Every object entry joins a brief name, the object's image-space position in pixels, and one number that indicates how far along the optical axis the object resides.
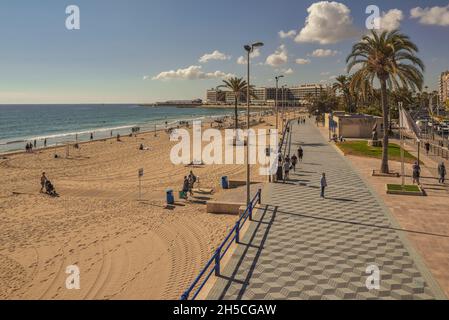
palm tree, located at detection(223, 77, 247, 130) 47.91
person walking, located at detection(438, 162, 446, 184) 20.34
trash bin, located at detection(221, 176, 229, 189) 22.25
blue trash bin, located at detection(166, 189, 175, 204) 19.56
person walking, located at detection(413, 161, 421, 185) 19.59
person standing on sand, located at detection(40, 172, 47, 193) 23.28
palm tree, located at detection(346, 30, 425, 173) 21.55
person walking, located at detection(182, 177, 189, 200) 20.42
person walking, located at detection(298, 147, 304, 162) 27.72
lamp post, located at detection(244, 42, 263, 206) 15.20
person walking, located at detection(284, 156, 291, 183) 21.55
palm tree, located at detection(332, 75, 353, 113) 66.04
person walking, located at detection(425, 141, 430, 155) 31.12
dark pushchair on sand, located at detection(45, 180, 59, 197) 22.64
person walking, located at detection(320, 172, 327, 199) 17.53
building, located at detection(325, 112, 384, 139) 42.22
